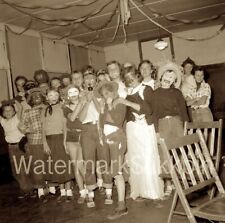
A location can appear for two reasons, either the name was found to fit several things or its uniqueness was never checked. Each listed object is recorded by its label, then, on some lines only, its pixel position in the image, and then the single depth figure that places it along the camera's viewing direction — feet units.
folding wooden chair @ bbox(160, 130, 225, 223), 7.71
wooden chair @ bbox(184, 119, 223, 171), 10.58
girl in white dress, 12.92
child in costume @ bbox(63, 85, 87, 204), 14.06
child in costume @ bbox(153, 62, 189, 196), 13.37
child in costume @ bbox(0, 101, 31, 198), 16.79
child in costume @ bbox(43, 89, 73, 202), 15.10
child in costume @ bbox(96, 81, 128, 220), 12.57
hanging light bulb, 28.17
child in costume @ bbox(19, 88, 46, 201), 15.65
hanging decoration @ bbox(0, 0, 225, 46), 19.32
